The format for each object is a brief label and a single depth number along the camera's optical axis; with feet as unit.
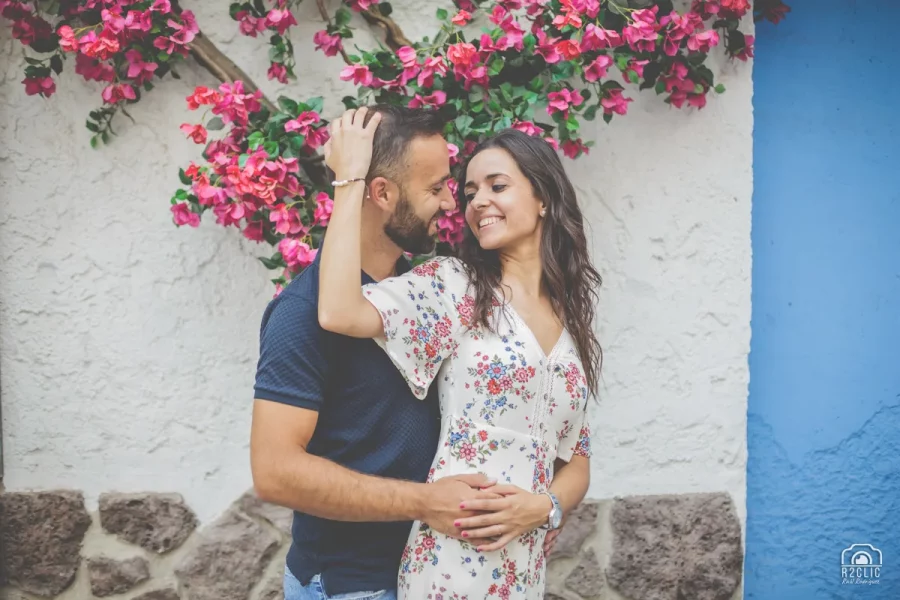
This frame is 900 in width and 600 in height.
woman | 5.74
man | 5.36
